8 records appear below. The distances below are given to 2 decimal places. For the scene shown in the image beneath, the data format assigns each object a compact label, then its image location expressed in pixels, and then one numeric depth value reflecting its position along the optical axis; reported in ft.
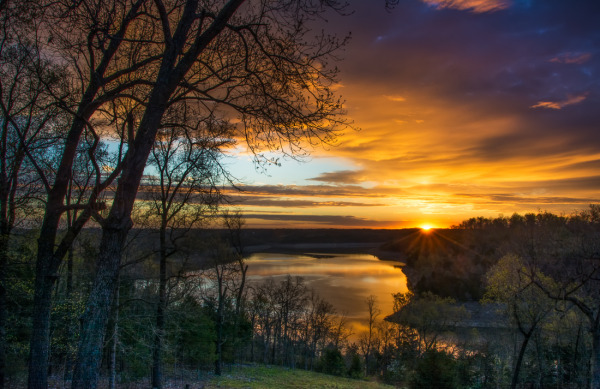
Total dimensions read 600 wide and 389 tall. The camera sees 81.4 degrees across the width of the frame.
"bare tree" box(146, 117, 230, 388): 36.73
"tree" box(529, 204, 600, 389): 47.57
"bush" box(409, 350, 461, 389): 51.88
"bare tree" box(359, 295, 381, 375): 111.14
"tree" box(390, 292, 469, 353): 105.09
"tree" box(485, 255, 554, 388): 57.82
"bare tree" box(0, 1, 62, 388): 20.66
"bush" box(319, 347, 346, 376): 89.10
